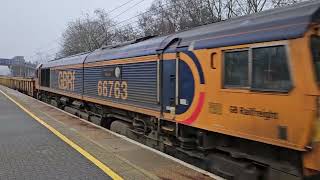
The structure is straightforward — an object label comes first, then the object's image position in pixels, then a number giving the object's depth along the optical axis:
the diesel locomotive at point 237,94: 5.79
